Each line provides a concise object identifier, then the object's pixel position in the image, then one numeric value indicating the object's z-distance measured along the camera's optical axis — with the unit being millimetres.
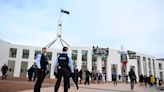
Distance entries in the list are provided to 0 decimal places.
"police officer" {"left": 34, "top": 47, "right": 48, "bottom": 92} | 3962
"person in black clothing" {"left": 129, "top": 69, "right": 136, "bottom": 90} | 8738
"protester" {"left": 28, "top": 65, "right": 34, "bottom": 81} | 12040
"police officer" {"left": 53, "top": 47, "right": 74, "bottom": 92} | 3695
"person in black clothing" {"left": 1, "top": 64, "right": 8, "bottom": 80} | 12201
